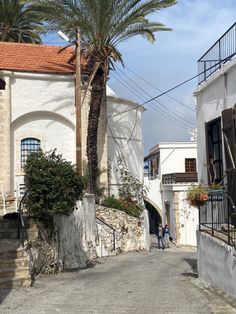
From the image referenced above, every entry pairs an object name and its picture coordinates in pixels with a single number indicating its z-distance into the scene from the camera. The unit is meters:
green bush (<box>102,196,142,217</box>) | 27.48
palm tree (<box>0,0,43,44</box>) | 35.72
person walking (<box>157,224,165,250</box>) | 31.70
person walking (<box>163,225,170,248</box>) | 32.05
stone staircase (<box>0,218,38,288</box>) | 12.84
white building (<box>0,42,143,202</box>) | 26.59
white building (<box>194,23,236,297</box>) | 11.12
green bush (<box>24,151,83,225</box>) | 16.20
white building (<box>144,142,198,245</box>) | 35.09
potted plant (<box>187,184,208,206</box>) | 13.10
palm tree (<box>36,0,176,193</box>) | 24.34
